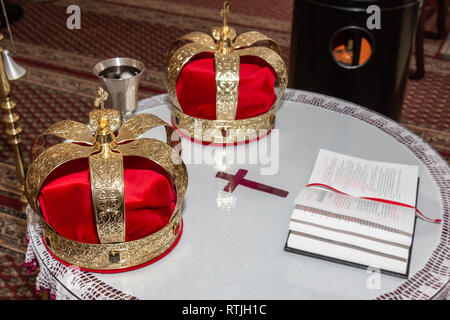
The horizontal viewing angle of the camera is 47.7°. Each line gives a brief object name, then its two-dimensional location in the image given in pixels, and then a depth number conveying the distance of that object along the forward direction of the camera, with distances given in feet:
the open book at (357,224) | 2.78
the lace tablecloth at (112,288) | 2.67
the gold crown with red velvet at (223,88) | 3.68
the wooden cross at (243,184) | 3.39
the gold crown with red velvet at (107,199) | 2.70
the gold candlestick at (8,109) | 4.23
